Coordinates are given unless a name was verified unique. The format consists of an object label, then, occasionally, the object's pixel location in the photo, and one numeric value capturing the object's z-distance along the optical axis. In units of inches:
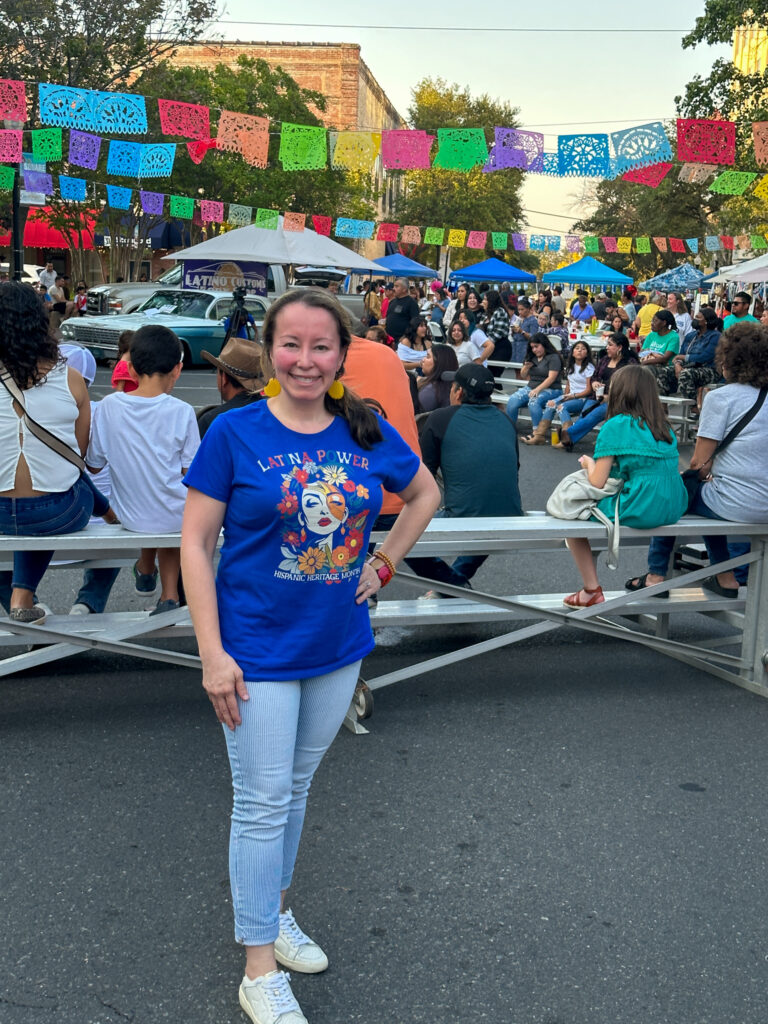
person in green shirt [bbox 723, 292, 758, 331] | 624.2
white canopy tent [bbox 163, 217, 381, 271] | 807.7
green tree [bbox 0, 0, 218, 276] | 1007.6
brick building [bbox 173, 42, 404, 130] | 2819.9
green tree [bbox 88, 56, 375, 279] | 1502.2
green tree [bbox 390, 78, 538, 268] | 2508.6
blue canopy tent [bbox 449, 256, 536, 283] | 1239.5
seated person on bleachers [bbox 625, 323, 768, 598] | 210.8
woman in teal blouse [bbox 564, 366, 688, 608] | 205.5
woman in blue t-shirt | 101.2
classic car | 839.7
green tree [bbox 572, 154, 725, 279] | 1870.1
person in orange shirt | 194.4
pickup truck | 1016.2
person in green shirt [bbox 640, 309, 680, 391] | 620.7
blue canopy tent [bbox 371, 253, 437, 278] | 1380.4
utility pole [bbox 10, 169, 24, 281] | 903.0
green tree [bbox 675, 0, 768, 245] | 979.3
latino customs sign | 1088.8
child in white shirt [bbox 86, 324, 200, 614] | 190.1
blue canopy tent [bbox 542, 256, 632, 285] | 1123.9
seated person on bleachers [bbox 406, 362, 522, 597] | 227.3
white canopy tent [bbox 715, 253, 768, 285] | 629.0
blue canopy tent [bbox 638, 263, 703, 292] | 1389.0
